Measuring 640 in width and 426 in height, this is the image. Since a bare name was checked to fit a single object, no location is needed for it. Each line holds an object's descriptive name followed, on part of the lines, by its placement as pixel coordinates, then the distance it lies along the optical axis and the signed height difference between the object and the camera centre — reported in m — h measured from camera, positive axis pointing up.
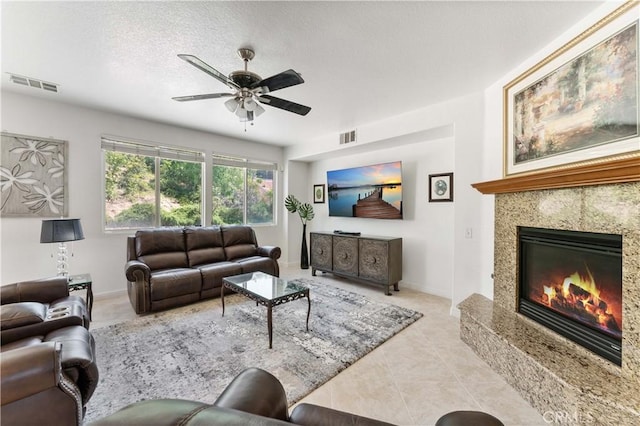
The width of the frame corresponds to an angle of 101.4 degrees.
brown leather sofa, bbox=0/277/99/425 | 1.04 -0.75
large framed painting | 1.60 +0.80
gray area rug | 1.91 -1.27
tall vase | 5.64 -0.94
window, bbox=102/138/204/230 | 3.96 +0.42
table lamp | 2.79 -0.22
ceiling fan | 2.00 +1.02
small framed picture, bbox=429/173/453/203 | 3.84 +0.36
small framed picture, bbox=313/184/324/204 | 5.81 +0.39
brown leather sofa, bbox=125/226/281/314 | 3.19 -0.76
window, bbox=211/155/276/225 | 5.09 +0.41
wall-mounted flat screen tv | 4.29 +0.36
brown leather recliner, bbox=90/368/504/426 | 0.50 -0.67
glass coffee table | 2.49 -0.83
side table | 2.76 -0.78
